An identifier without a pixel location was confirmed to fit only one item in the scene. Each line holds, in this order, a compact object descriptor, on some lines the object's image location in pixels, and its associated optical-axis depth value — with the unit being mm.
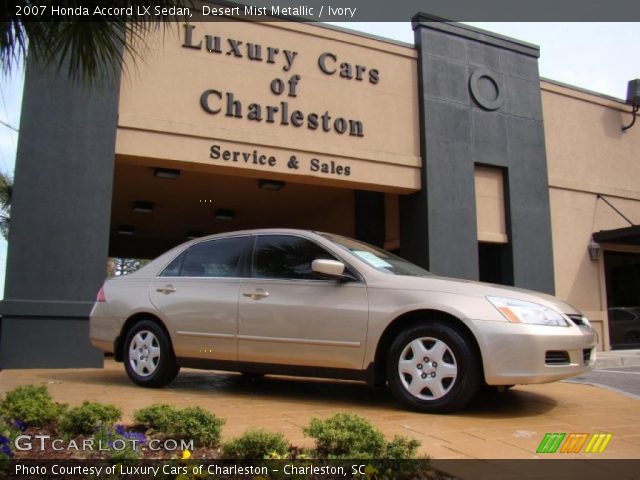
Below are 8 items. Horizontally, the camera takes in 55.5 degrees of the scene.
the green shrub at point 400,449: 2697
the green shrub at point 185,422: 3197
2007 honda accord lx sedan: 4438
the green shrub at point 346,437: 2805
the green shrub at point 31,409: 3533
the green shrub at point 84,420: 3314
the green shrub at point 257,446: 2828
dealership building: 8039
